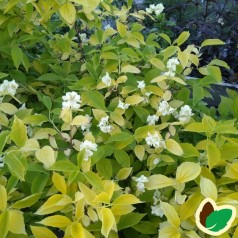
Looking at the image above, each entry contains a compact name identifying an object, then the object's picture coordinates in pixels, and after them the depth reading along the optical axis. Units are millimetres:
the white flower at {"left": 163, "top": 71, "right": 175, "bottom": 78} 1337
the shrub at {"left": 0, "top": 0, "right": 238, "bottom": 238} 1027
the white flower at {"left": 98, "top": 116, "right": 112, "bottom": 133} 1226
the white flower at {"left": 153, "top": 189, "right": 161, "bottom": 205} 1171
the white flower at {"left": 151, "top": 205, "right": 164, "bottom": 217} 1153
